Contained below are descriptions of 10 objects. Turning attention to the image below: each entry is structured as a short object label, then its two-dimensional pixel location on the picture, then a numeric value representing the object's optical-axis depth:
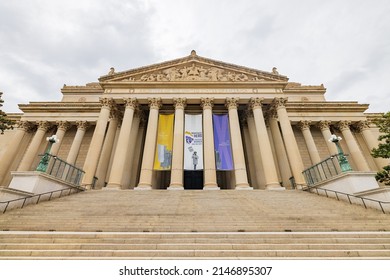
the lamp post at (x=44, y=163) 10.80
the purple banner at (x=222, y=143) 16.51
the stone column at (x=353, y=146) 20.42
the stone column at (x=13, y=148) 20.72
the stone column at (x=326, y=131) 22.36
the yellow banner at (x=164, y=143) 16.55
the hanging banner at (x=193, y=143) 16.36
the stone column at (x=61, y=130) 22.50
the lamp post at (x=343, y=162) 10.68
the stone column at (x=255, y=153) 18.47
